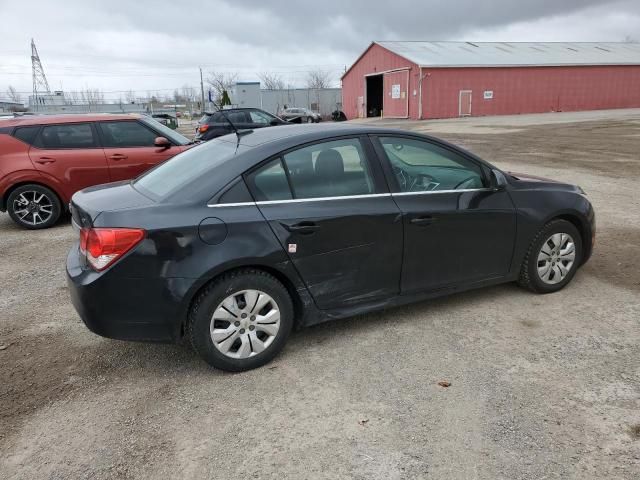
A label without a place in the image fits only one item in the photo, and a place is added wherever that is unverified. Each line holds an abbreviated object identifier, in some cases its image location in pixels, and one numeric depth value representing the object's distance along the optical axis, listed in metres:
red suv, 7.08
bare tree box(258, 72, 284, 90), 89.91
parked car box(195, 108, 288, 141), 17.75
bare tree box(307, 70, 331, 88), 83.91
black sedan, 3.07
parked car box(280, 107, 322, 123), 39.43
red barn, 35.34
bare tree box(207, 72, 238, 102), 76.61
